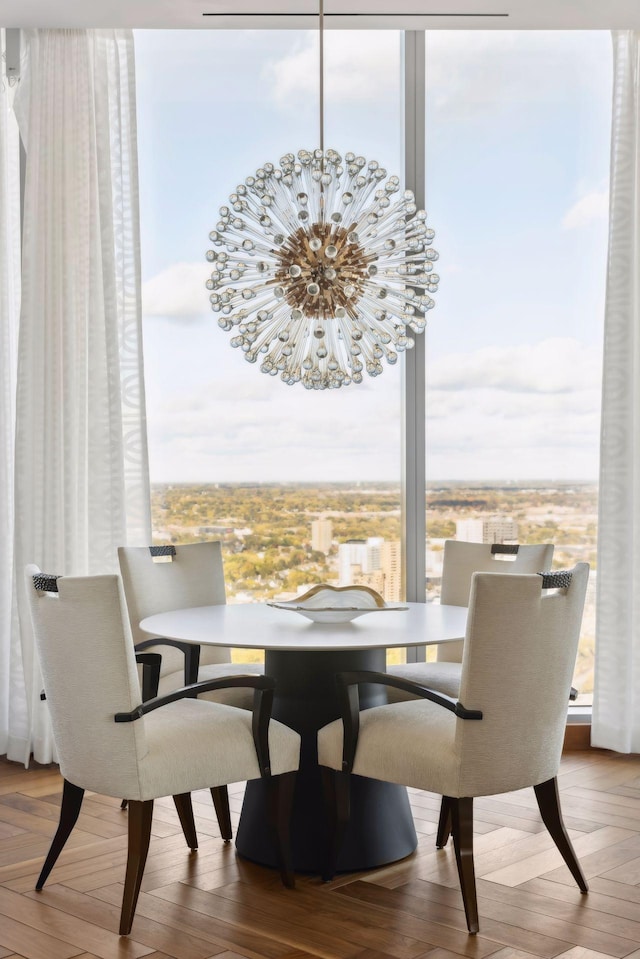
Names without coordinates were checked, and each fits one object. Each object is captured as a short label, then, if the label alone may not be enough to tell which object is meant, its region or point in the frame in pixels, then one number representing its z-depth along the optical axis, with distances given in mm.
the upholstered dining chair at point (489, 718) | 2490
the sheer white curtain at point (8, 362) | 4227
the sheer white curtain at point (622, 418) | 4160
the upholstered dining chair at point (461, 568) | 3435
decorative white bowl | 3041
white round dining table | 2928
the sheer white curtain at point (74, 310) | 4117
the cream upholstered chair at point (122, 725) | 2488
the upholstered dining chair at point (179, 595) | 3379
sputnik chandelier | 3012
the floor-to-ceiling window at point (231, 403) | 4422
